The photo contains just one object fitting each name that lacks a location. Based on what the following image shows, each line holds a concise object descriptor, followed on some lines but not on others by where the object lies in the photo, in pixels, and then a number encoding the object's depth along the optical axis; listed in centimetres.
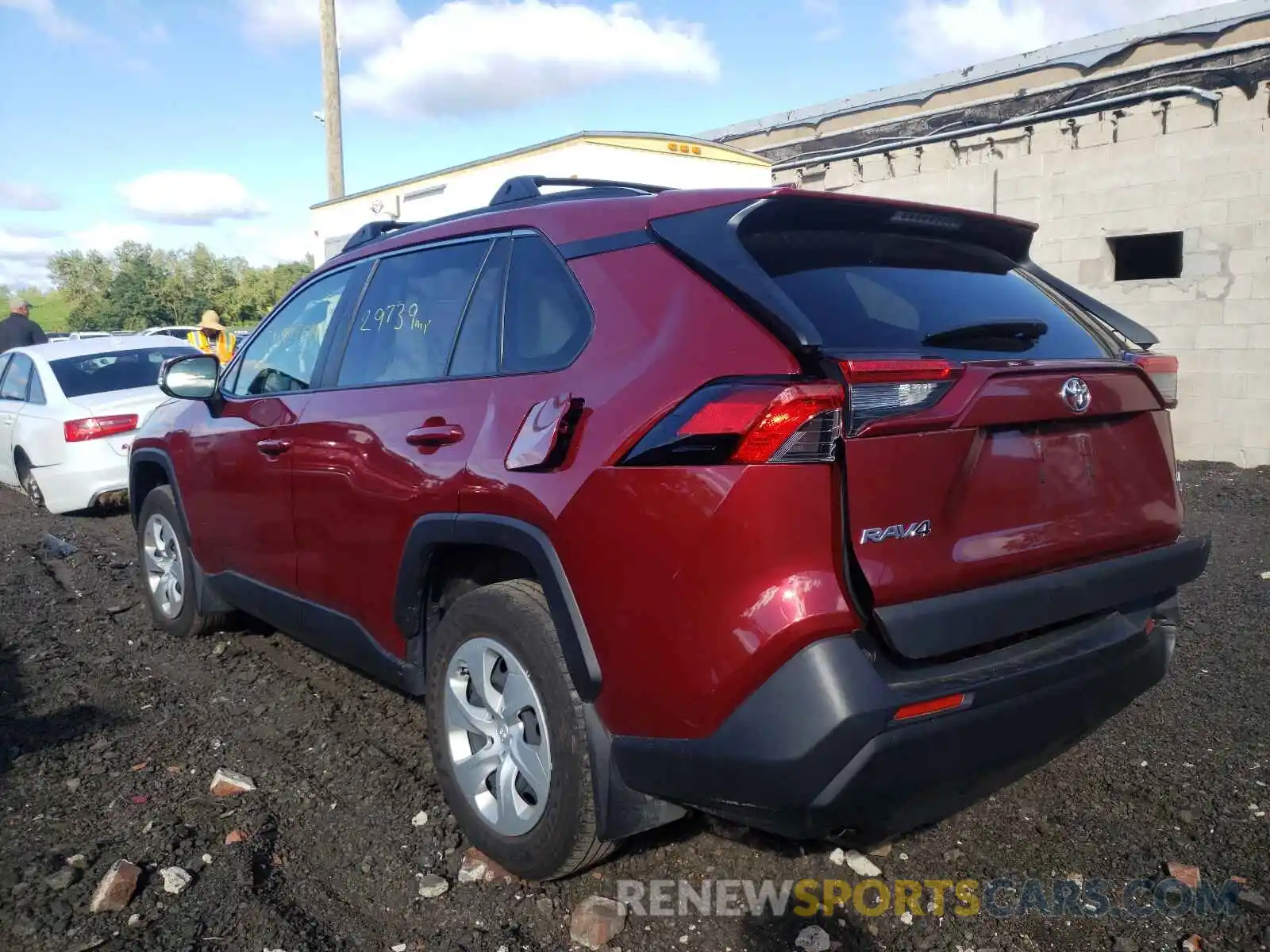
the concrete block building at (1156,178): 911
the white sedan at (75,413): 819
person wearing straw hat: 1062
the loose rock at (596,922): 260
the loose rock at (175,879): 285
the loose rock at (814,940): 252
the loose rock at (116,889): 275
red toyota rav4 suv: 215
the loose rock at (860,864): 285
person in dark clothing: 1270
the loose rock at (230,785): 346
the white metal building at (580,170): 984
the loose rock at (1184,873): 272
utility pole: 1466
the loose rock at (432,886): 283
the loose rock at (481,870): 290
